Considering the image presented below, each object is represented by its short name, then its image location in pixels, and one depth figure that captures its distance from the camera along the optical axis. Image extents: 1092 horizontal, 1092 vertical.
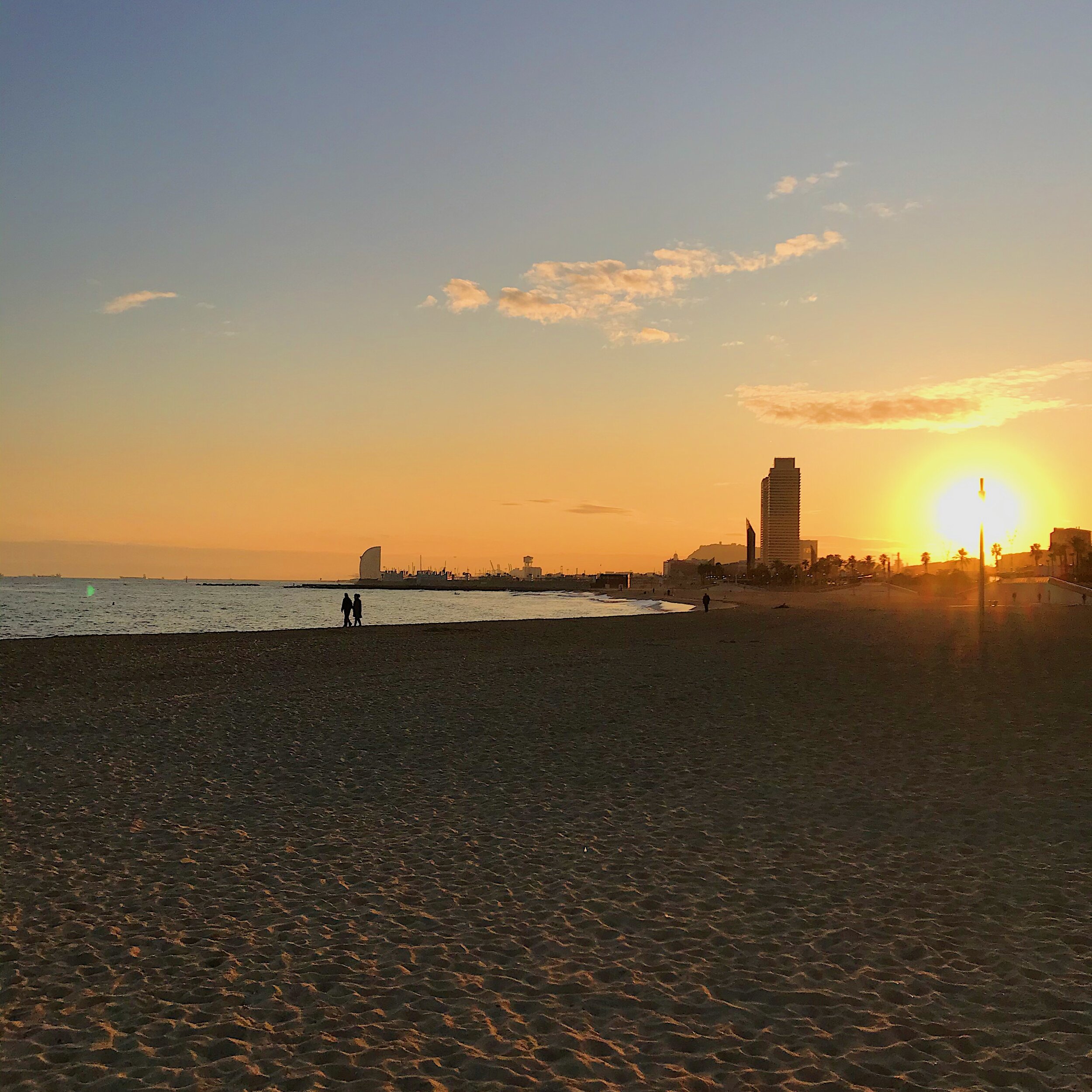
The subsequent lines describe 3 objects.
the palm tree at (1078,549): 144.88
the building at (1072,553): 150.25
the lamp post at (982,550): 43.94
